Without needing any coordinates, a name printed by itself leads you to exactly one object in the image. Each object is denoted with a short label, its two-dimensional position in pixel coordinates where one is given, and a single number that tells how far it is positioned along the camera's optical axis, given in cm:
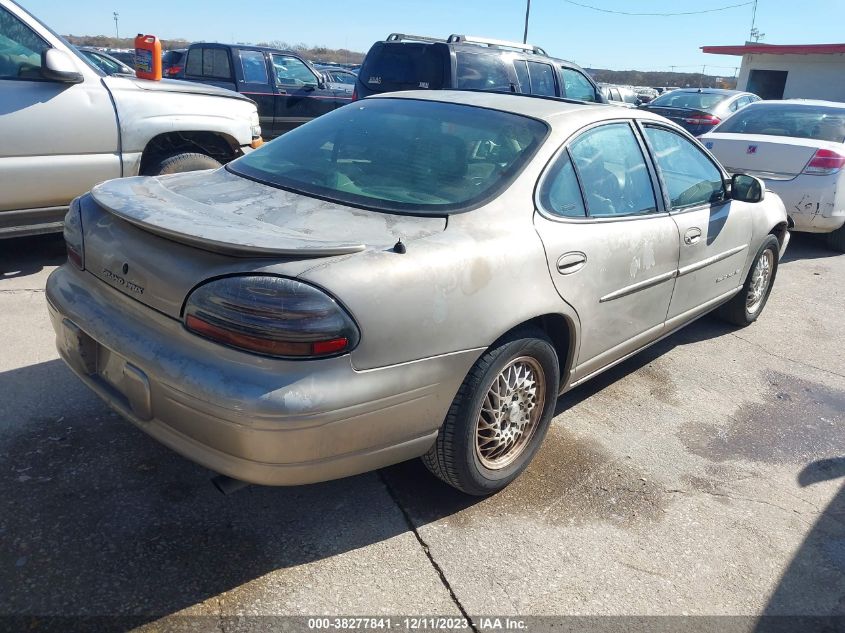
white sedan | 694
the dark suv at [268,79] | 1118
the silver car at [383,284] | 219
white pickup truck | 472
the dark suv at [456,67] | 840
